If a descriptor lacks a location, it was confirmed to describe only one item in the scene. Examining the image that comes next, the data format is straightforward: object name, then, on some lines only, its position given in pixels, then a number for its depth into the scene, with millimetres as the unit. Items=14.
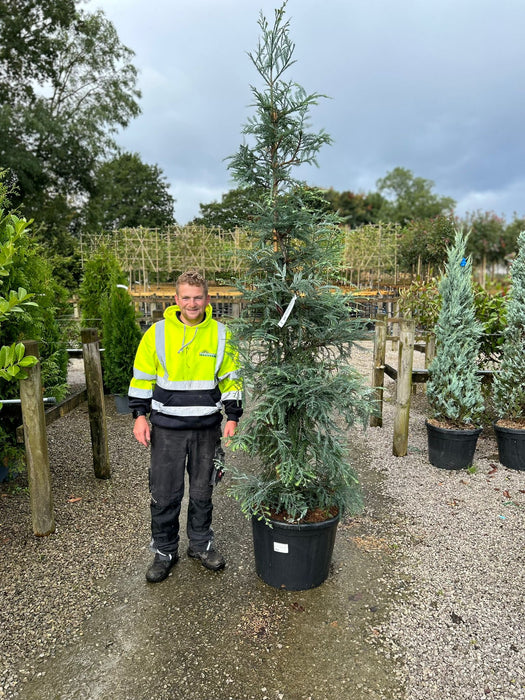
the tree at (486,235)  30062
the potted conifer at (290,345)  3008
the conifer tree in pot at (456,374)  5270
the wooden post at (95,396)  4895
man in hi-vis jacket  3254
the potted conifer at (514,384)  5352
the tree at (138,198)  40188
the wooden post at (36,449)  3697
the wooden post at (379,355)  6759
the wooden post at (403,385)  5538
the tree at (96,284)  9000
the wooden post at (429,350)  8312
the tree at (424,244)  15609
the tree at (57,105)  19922
